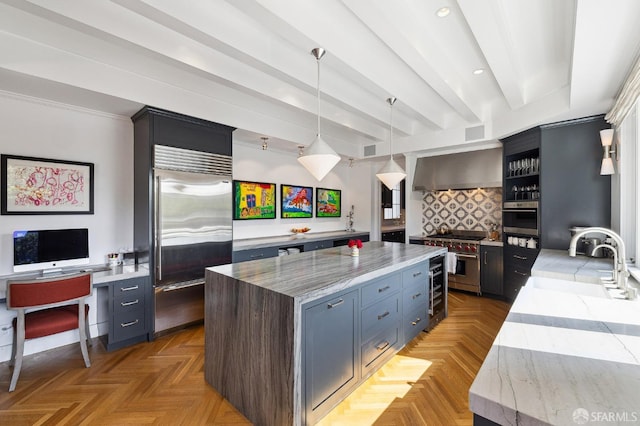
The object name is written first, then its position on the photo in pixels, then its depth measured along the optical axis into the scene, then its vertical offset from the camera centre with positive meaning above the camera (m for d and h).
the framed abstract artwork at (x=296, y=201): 5.47 +0.21
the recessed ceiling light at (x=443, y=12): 2.21 +1.49
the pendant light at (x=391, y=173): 3.53 +0.46
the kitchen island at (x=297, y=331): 1.78 -0.82
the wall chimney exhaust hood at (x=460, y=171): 4.73 +0.69
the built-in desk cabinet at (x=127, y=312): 2.99 -1.01
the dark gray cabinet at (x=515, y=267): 4.11 -0.79
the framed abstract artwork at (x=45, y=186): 2.83 +0.28
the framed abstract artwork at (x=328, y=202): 6.09 +0.21
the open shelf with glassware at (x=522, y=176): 4.12 +0.50
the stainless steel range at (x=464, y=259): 4.75 -0.76
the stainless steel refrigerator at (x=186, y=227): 3.29 -0.16
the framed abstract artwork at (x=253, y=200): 4.74 +0.21
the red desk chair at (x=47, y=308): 2.36 -0.83
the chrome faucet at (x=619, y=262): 1.71 -0.30
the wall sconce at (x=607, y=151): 3.11 +0.63
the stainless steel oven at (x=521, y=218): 4.05 -0.10
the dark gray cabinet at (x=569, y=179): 3.45 +0.38
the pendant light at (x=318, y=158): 2.67 +0.49
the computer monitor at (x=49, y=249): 2.71 -0.33
